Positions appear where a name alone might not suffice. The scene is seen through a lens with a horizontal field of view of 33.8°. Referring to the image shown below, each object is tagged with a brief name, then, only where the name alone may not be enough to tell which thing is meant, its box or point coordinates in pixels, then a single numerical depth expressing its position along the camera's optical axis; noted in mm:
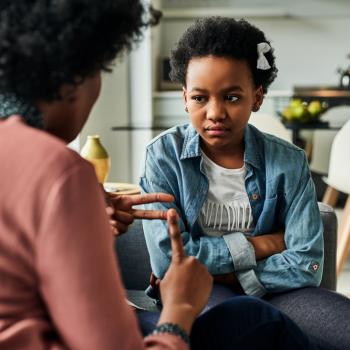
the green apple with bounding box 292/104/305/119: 3105
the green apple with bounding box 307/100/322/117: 3143
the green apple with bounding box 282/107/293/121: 3131
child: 1261
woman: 589
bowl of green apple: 3109
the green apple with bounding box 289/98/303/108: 3179
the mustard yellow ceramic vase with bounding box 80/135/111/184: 2014
